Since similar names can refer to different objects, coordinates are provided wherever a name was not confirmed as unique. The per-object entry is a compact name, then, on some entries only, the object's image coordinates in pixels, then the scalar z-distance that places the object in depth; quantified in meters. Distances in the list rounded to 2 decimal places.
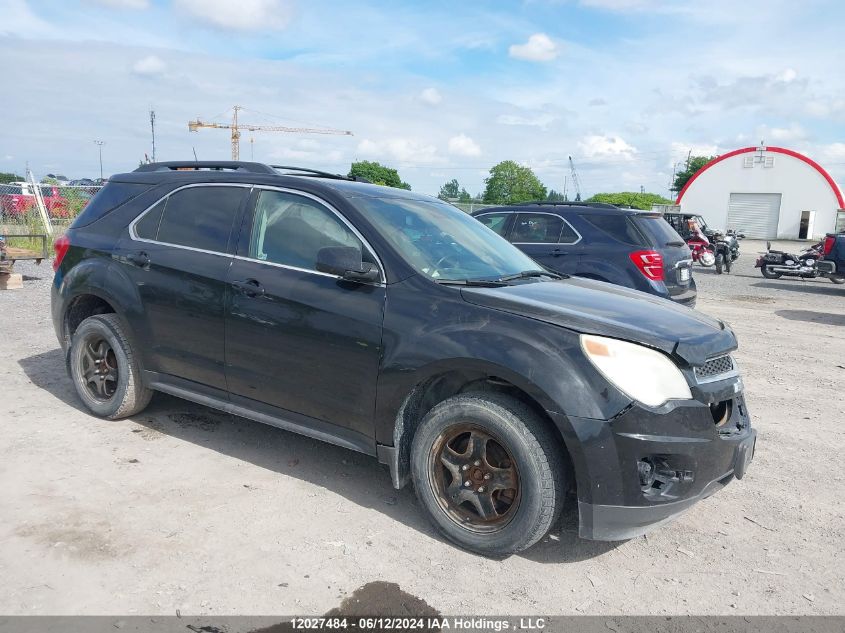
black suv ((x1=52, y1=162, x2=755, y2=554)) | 3.24
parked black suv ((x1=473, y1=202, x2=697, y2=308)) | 8.52
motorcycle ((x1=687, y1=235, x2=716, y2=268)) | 20.88
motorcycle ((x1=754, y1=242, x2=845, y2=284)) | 18.12
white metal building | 51.50
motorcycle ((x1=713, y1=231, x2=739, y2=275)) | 20.55
